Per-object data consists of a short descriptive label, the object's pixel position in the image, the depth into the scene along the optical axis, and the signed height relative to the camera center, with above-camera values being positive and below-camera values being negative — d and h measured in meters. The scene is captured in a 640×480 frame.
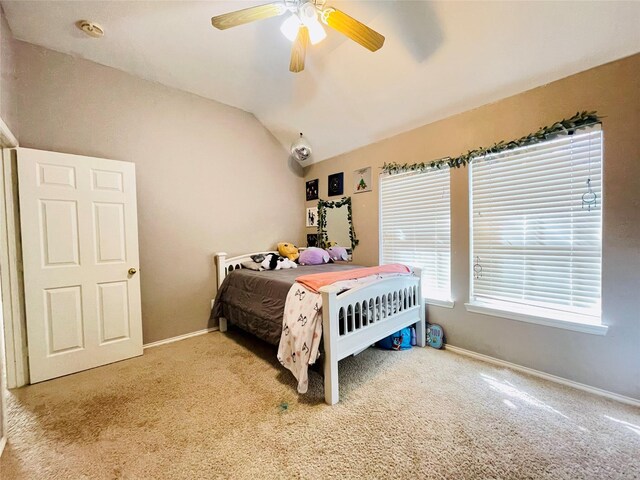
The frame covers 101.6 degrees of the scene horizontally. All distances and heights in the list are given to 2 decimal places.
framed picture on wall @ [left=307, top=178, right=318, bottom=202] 4.04 +0.66
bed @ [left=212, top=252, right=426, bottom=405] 1.79 -0.68
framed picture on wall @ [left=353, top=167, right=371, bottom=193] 3.33 +0.66
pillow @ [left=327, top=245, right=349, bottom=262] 3.60 -0.32
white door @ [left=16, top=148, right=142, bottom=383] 2.14 -0.21
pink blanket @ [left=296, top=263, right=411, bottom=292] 1.97 -0.38
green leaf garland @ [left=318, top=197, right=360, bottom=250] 3.70 +0.21
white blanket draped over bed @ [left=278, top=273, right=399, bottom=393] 1.79 -0.70
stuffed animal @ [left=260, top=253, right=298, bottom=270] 3.13 -0.37
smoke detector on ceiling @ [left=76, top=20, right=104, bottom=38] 2.09 +1.71
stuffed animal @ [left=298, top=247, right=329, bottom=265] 3.52 -0.34
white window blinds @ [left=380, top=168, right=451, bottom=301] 2.69 +0.05
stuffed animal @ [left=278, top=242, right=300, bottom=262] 3.60 -0.26
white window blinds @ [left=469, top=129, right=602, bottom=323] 1.89 +0.00
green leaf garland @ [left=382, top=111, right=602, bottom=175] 1.87 +0.70
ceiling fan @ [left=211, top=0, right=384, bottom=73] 1.51 +1.28
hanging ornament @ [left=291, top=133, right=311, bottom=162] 3.50 +1.13
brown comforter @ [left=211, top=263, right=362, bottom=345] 2.28 -0.65
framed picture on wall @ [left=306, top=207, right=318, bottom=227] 4.03 +0.23
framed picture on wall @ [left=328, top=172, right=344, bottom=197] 3.65 +0.67
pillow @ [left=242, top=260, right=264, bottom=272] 3.12 -0.40
